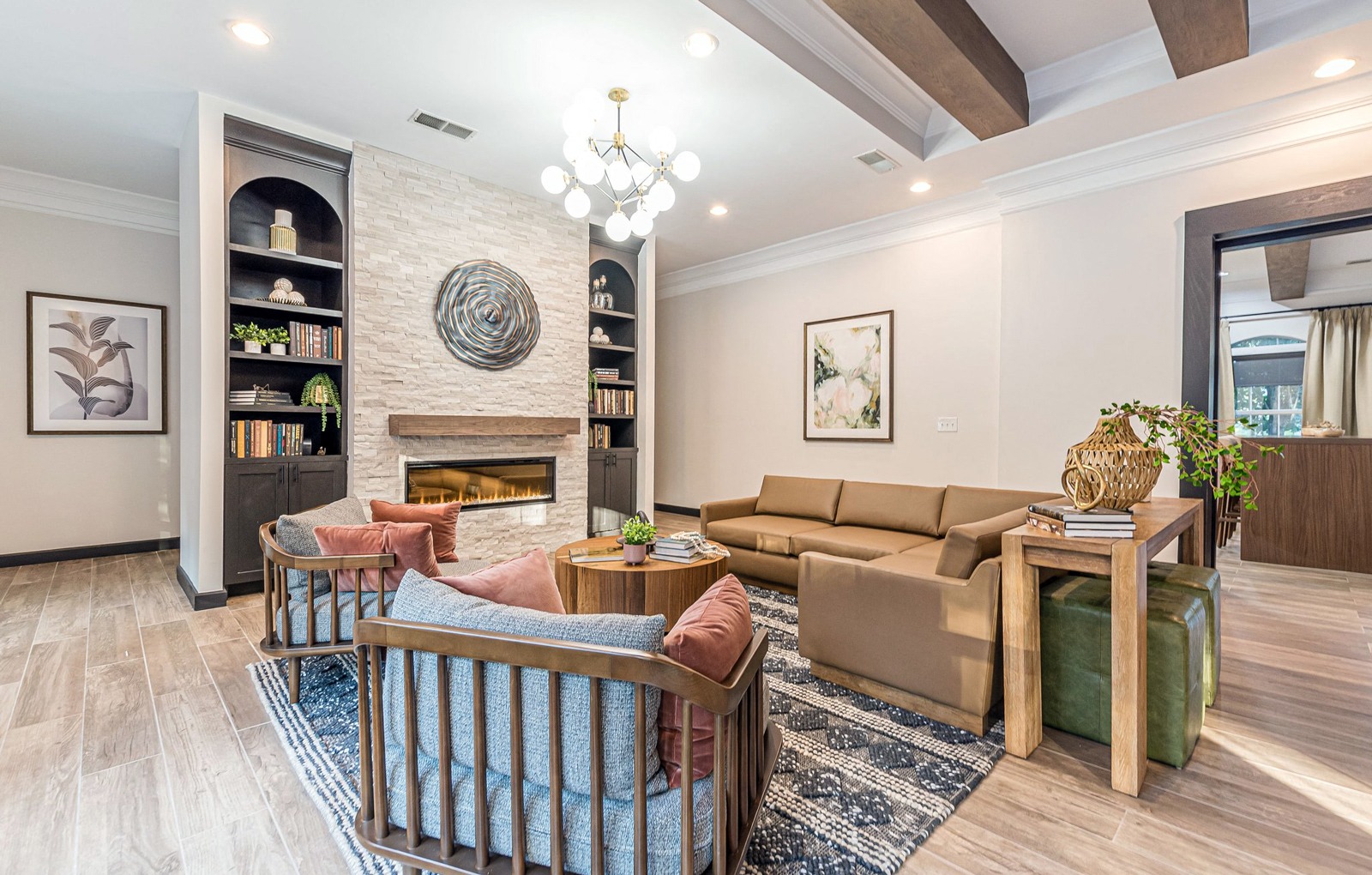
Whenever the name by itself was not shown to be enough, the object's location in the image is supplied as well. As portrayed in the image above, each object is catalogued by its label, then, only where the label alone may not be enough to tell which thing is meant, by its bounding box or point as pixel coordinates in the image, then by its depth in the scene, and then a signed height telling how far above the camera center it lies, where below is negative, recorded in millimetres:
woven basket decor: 2057 -94
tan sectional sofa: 2164 -733
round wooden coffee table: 2809 -735
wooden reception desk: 4531 -567
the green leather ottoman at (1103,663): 1968 -792
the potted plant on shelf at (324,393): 4121 +257
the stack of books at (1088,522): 1915 -292
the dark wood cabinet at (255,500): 3730 -452
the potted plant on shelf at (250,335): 3850 +610
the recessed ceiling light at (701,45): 2900 +1909
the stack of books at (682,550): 3016 -600
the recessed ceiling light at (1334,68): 3053 +1900
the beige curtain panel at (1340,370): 4695 +532
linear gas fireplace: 4465 -411
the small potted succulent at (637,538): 2898 -533
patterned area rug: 1580 -1091
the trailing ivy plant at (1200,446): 2127 -39
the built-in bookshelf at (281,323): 3760 +748
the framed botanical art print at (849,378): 5574 +530
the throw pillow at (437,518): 2963 -437
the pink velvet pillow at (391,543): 2316 -438
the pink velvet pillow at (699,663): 1151 -456
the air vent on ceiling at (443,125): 3736 +1948
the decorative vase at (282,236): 3980 +1293
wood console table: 1845 -618
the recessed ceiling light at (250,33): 2879 +1934
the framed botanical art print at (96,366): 4652 +507
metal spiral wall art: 4504 +900
